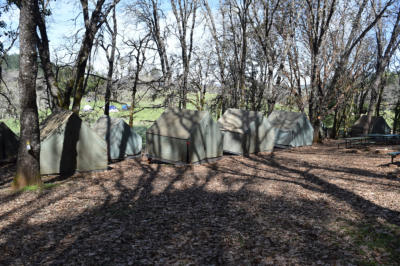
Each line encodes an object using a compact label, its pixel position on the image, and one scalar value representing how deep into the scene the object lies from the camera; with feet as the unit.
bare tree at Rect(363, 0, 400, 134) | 72.43
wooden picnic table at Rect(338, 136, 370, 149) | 82.15
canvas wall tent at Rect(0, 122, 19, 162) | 54.03
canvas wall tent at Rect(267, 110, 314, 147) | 73.67
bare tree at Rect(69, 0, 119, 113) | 45.03
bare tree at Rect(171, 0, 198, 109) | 83.66
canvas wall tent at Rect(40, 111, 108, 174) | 38.40
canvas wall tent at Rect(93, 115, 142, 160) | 56.70
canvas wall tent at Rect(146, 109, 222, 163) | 49.39
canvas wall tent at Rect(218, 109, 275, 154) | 60.08
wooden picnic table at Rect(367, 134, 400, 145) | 70.65
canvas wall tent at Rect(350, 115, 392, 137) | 103.55
